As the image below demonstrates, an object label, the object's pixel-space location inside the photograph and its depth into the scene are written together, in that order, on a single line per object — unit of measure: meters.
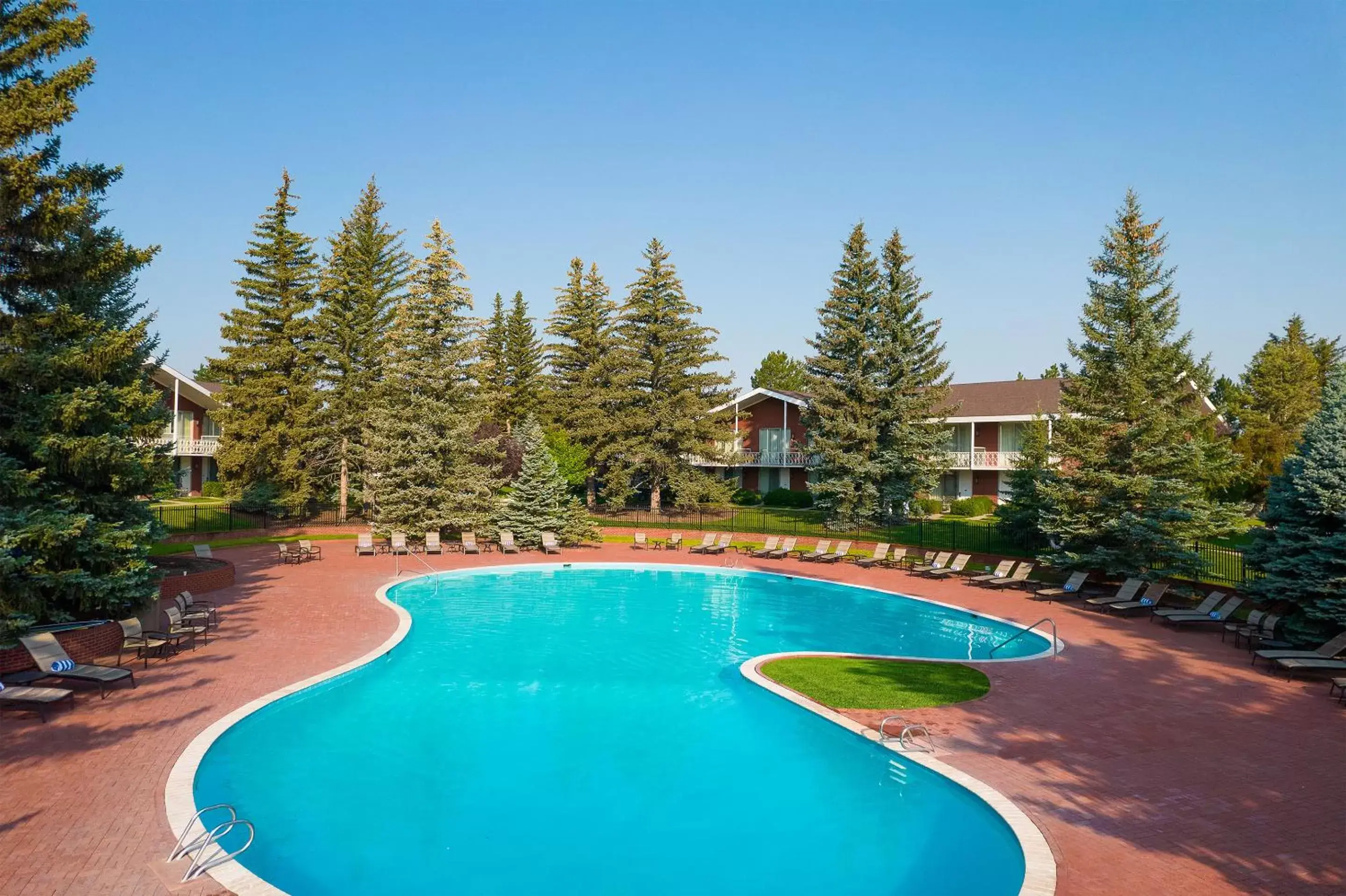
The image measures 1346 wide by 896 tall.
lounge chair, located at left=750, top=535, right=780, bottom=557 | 29.67
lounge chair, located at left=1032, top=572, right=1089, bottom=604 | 21.91
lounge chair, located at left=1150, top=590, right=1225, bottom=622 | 18.30
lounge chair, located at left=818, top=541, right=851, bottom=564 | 28.83
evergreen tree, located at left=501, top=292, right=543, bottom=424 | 52.88
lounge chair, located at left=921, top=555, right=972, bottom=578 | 25.39
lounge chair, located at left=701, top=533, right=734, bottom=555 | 30.61
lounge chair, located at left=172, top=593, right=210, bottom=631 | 15.83
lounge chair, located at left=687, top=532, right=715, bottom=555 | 30.64
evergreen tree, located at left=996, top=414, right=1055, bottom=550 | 26.11
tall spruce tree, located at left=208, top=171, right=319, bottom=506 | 33.84
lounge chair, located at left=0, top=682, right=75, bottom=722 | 10.46
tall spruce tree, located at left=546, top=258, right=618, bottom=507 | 45.22
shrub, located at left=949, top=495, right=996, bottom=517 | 40.09
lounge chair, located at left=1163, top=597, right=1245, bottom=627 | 17.59
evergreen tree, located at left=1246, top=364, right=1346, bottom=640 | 15.02
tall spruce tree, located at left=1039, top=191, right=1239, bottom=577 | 21.44
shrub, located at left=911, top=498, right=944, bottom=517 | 39.49
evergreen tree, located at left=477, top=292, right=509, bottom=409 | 51.69
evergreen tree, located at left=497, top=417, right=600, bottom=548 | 30.72
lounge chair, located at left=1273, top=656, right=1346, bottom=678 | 13.41
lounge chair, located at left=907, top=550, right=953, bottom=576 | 25.75
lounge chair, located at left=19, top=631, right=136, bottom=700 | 11.59
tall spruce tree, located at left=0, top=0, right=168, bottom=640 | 12.92
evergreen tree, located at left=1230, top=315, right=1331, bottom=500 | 41.34
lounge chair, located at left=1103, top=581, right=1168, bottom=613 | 19.66
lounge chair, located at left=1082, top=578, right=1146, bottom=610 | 20.09
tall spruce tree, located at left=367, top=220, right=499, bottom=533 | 30.94
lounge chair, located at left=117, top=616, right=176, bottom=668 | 13.58
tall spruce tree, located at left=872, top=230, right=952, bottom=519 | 35.56
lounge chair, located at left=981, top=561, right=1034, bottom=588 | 23.48
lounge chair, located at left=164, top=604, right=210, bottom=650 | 14.63
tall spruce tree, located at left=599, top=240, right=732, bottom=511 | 39.72
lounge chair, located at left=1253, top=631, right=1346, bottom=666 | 14.01
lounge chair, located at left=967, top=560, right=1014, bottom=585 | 24.02
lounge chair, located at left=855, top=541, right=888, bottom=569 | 28.09
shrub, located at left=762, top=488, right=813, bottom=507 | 45.47
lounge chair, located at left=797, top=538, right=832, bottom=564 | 28.95
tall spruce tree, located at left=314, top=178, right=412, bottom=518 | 35.16
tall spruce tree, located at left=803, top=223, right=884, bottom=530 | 34.91
